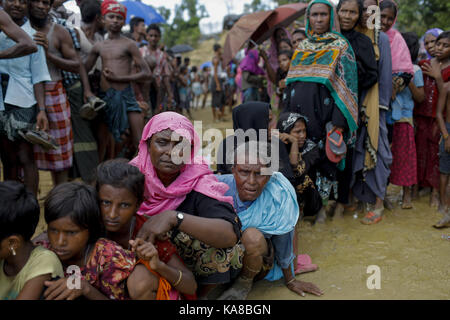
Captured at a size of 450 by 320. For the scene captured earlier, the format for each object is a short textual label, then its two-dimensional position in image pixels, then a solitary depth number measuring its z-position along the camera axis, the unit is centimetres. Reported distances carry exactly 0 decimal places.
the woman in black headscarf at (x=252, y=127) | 332
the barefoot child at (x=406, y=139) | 449
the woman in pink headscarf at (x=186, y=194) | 238
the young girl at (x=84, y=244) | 202
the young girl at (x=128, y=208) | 216
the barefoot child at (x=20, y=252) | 190
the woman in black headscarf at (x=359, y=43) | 398
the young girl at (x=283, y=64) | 520
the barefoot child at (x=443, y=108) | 425
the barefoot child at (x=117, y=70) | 461
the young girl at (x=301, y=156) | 348
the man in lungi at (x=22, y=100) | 351
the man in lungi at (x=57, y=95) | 396
